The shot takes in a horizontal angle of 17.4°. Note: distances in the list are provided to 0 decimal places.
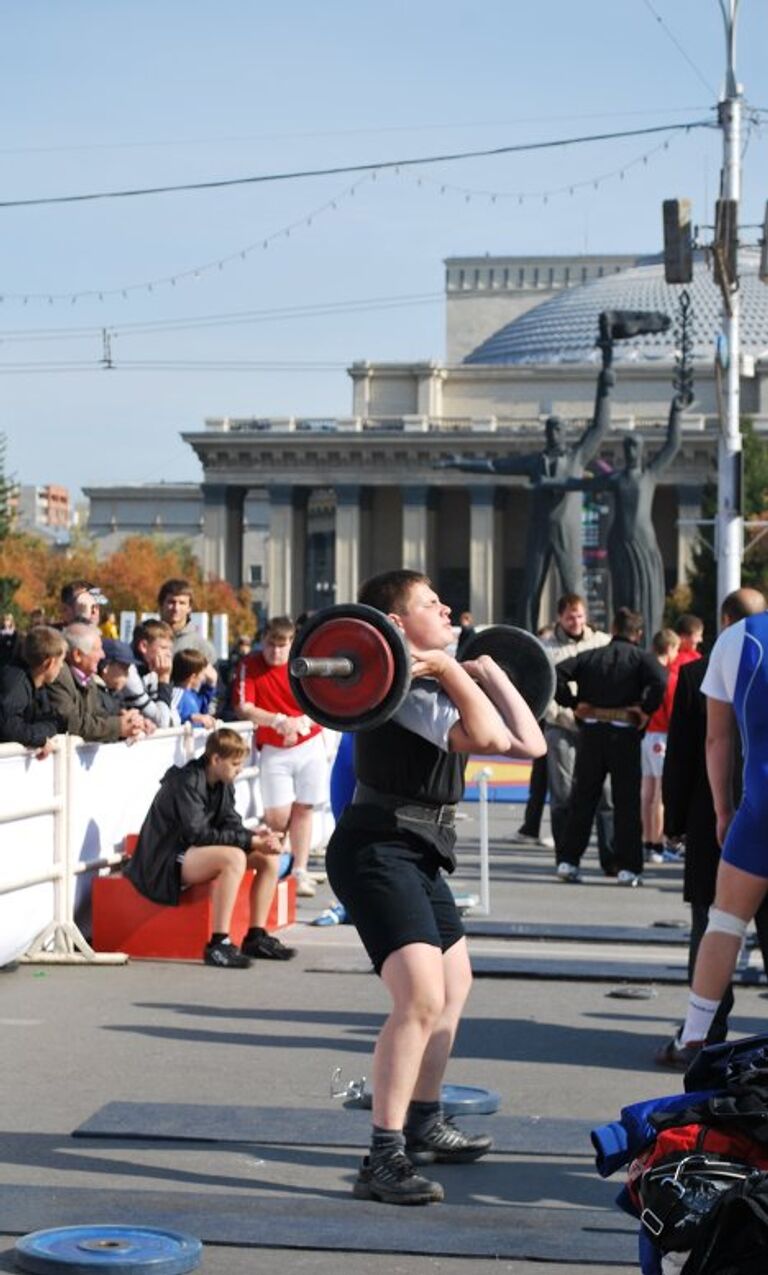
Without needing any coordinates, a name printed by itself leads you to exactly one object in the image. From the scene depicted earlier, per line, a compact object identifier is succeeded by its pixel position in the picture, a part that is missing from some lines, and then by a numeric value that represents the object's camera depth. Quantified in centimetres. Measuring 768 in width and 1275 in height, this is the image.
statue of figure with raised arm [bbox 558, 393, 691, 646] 4000
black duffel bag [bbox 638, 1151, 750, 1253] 491
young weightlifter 683
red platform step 1209
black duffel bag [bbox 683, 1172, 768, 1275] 478
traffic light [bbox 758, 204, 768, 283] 2659
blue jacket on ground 543
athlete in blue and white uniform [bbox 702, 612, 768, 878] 732
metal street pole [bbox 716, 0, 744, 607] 2784
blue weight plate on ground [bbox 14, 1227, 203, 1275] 592
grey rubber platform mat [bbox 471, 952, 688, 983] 1188
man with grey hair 1207
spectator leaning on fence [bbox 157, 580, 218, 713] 1655
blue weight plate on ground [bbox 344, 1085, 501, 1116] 822
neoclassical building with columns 13025
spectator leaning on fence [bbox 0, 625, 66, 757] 1152
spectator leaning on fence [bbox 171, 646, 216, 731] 1538
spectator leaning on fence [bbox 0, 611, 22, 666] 1201
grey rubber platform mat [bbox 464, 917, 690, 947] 1351
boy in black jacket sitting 1190
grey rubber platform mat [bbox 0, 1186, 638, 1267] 636
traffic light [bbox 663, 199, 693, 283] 2562
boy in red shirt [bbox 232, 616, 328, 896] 1530
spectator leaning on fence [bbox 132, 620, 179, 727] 1450
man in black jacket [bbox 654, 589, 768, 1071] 957
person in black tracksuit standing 1678
